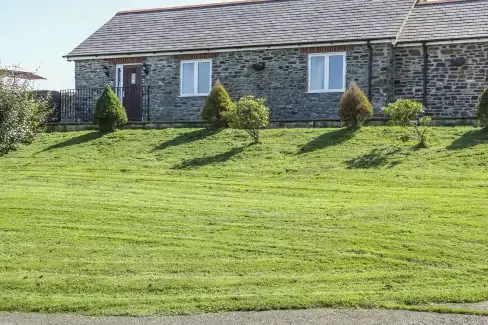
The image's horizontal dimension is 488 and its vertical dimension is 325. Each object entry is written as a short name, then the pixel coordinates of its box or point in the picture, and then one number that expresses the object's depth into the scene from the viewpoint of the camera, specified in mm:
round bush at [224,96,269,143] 22766
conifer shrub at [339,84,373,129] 23125
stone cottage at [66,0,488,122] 27828
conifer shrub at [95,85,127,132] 26359
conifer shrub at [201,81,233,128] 25109
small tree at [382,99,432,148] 21531
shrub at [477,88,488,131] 21162
